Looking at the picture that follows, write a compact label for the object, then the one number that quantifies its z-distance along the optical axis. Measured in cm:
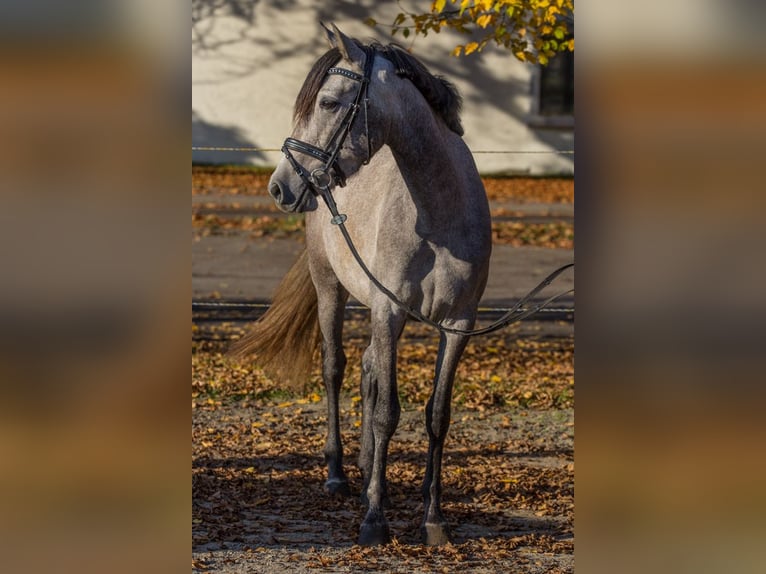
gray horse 864
